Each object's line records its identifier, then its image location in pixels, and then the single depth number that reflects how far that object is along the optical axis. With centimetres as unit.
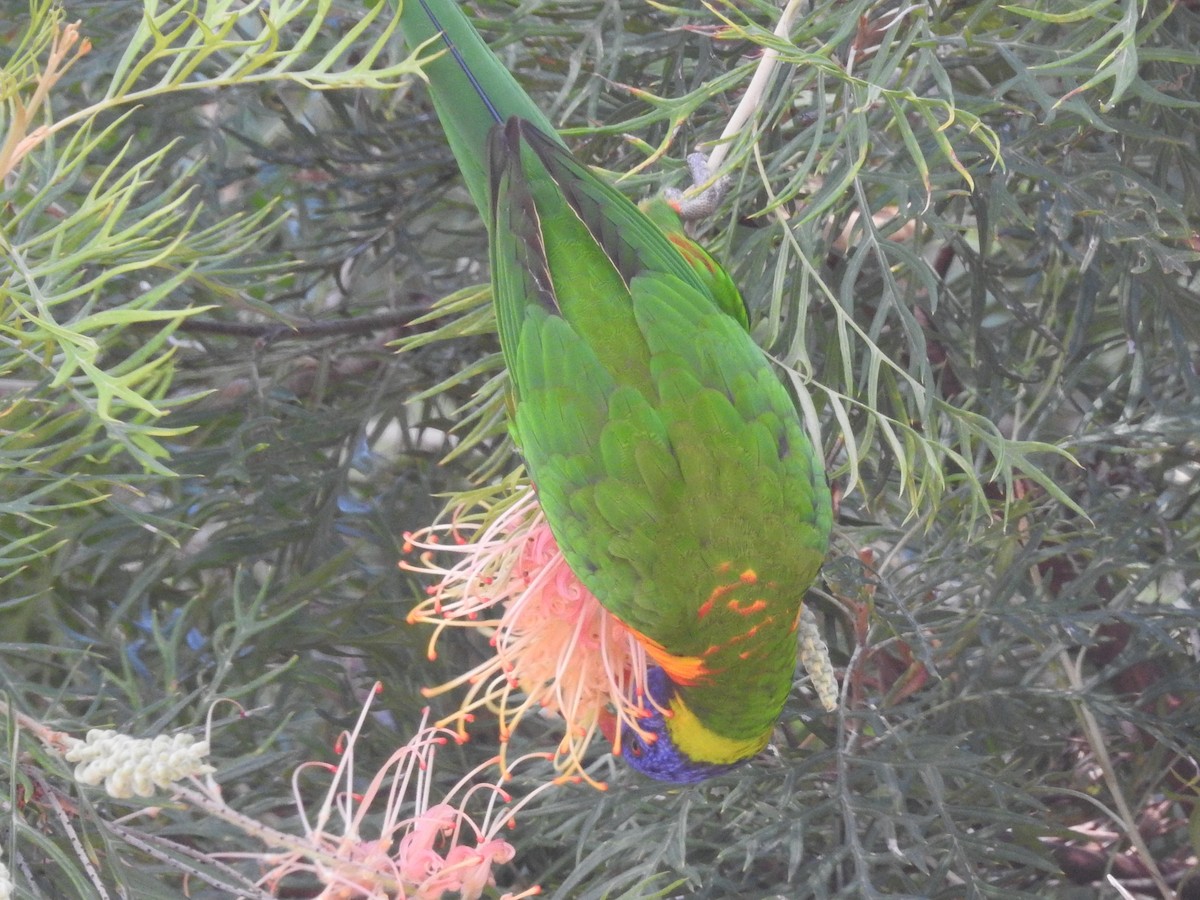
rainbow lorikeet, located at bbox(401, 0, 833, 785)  281
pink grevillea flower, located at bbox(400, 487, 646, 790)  282
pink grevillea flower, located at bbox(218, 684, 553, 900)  276
